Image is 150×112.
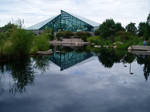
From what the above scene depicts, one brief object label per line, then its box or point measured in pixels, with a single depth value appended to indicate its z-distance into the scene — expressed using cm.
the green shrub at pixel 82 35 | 5744
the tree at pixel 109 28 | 5241
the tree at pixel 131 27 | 5716
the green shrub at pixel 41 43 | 2158
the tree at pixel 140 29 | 5262
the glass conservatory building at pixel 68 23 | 6731
